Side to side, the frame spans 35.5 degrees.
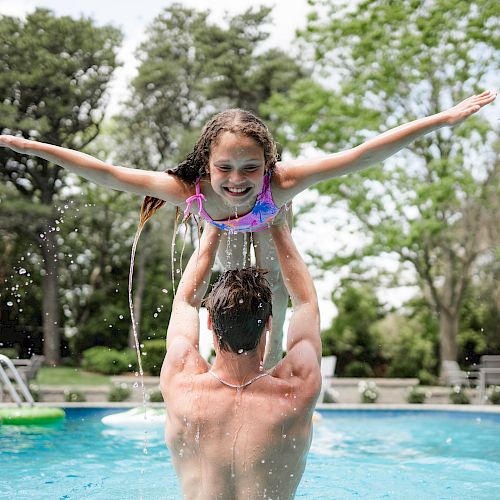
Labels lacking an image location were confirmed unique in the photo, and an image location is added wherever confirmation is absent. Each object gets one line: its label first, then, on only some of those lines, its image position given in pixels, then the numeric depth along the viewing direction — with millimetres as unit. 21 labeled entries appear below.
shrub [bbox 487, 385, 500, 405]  14133
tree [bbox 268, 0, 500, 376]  17703
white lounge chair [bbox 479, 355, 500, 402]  14398
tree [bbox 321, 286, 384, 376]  19750
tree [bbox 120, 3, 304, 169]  23156
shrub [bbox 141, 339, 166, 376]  18219
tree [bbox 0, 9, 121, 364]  22266
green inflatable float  9234
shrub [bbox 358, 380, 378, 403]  14031
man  2971
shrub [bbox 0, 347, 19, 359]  19328
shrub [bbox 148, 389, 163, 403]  13164
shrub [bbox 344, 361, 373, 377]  18938
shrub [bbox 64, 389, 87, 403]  13461
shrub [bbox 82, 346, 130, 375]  20297
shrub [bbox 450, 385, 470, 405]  13953
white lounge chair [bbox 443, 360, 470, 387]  15492
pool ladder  8653
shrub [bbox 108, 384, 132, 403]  13656
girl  3645
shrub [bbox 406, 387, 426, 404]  14031
